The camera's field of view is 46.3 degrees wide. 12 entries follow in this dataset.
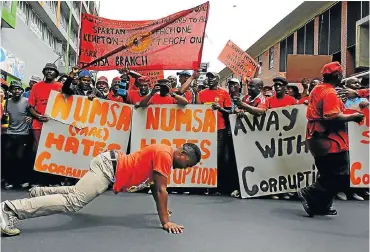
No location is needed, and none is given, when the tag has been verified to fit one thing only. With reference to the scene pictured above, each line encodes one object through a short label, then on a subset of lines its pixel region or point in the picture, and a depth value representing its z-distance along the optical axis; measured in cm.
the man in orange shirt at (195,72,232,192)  630
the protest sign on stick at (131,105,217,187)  617
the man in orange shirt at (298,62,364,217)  462
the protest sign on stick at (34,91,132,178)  611
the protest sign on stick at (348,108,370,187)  598
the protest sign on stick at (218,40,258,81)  950
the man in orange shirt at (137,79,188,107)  614
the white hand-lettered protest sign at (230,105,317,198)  587
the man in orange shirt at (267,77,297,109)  602
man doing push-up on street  375
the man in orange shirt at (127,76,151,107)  657
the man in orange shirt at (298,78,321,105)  635
